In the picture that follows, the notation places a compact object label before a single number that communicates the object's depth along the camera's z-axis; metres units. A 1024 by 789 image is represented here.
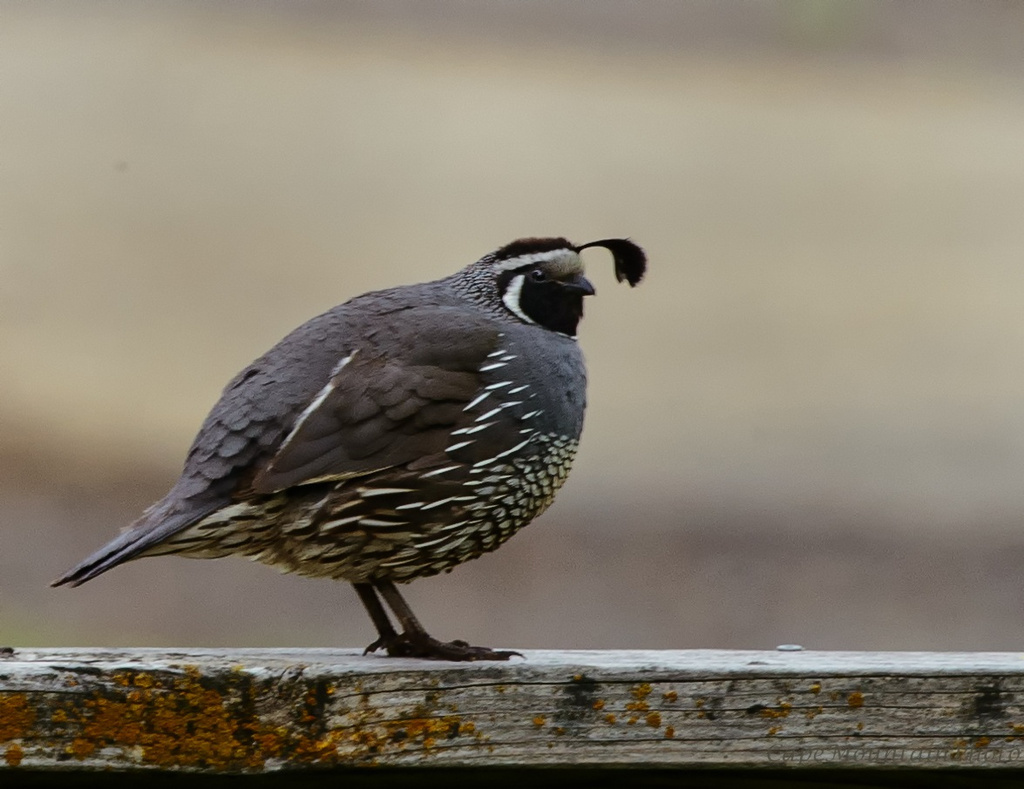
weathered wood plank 6.16
